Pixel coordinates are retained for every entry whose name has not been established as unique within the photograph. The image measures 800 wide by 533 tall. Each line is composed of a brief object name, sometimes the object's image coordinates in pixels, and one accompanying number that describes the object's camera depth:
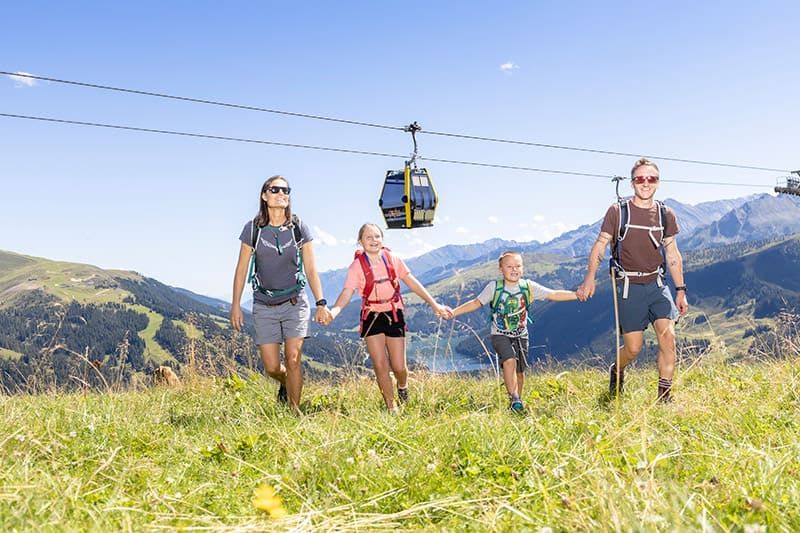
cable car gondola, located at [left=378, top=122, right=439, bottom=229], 13.43
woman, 6.77
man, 6.88
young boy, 7.04
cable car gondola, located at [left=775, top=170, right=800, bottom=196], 73.38
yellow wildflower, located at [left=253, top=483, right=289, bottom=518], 2.32
